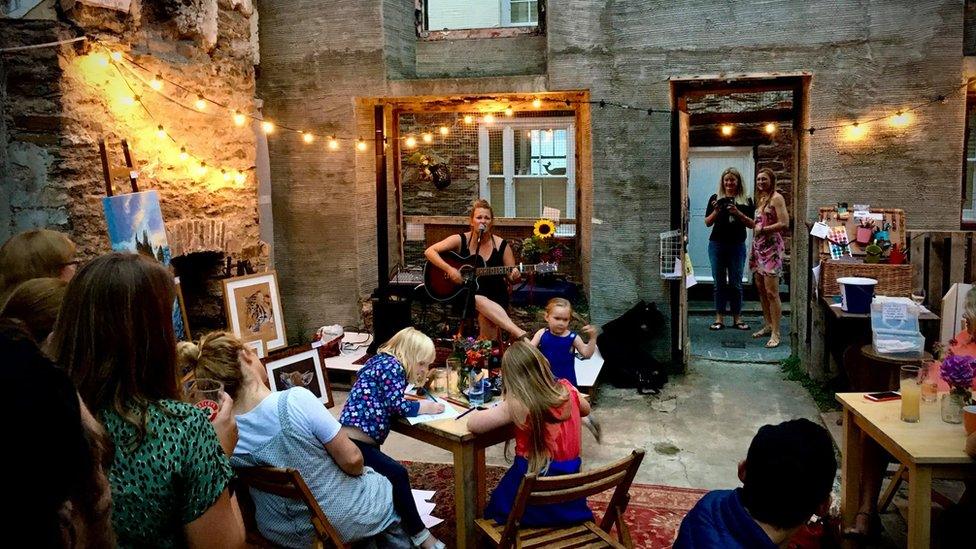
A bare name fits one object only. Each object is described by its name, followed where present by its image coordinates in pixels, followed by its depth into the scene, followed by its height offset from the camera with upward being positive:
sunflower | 7.76 -0.20
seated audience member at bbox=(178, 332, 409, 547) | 3.40 -1.03
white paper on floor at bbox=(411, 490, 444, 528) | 4.61 -1.81
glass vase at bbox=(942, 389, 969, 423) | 3.66 -0.95
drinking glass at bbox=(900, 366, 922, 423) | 3.71 -0.94
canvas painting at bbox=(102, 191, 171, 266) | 5.05 -0.05
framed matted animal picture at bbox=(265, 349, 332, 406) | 5.09 -1.07
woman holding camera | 8.66 -0.36
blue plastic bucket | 5.95 -0.69
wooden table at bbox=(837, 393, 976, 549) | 3.32 -1.09
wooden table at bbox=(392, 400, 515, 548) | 3.93 -1.21
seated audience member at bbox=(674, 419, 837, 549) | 2.37 -0.87
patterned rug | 4.44 -1.83
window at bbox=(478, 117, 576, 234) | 9.77 +0.51
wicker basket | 6.17 -0.57
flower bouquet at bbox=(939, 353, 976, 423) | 3.63 -0.84
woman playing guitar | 6.79 -0.44
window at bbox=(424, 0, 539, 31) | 8.19 +2.13
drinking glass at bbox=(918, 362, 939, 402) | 3.95 -0.91
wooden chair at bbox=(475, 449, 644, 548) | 3.21 -1.29
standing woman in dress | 7.96 -0.35
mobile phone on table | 4.09 -1.02
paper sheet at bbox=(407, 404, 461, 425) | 4.12 -1.09
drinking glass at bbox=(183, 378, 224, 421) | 2.52 -0.59
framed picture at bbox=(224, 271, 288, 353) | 6.14 -0.76
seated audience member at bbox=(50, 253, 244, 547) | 1.93 -0.49
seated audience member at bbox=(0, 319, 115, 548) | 0.98 -0.30
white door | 10.74 +0.35
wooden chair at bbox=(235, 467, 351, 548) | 3.23 -1.15
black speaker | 7.28 -0.98
